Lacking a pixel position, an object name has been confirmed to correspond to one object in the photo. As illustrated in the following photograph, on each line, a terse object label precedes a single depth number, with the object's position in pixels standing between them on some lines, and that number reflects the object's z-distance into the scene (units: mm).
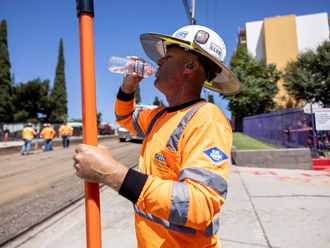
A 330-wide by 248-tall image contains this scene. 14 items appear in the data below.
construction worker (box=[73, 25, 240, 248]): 1126
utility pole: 8142
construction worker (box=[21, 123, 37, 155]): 16672
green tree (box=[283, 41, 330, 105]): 26734
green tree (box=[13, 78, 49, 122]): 40966
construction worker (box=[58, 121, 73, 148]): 21175
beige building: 48156
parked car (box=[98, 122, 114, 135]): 53031
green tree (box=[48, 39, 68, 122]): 45188
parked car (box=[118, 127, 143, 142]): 26500
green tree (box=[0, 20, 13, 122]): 37581
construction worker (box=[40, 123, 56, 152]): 18650
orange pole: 1272
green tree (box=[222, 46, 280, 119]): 36281
